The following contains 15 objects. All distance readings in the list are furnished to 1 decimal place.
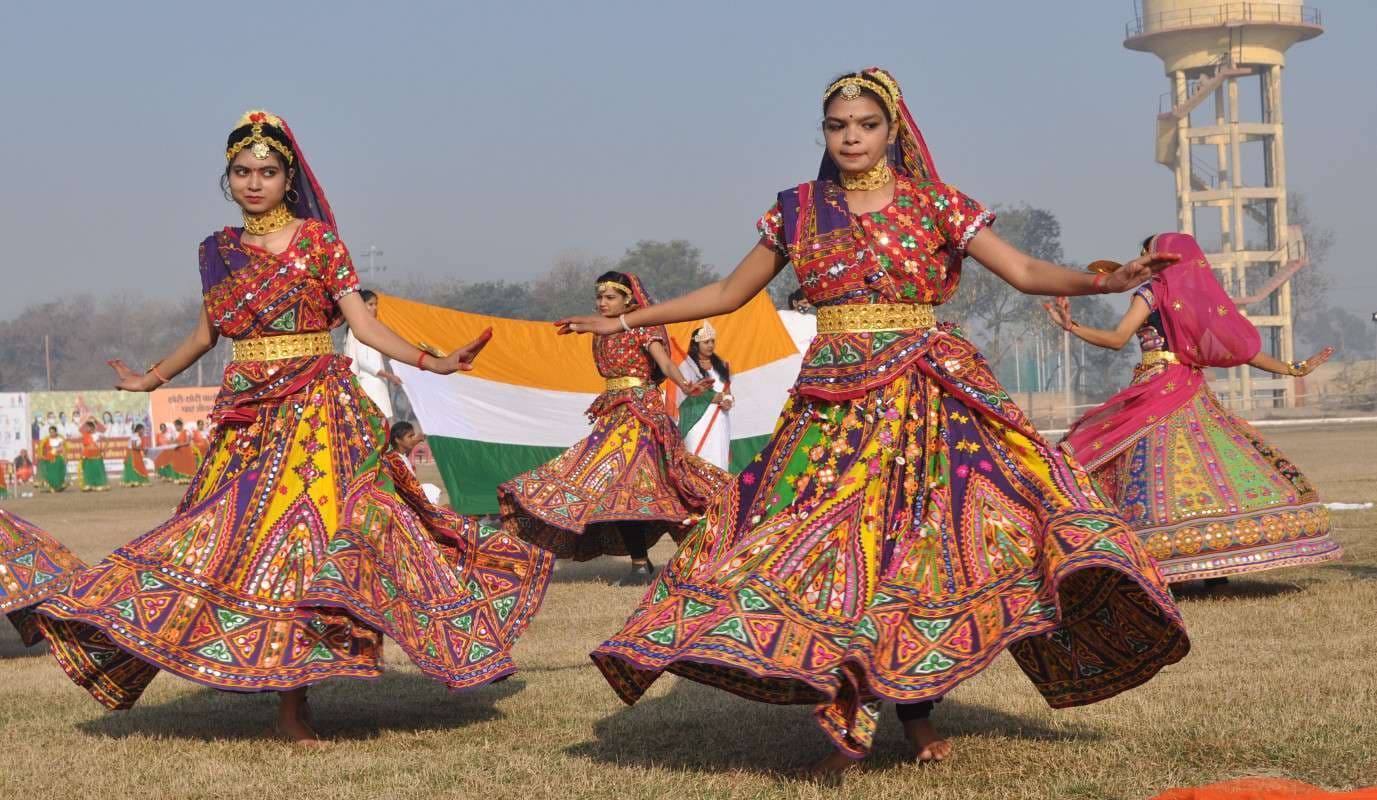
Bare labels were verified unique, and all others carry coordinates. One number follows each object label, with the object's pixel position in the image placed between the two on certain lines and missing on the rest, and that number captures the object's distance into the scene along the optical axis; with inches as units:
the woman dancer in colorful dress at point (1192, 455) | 328.5
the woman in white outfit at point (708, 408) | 473.4
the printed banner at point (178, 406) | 1533.0
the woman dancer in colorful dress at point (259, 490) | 211.2
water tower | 2571.4
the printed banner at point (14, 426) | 1386.6
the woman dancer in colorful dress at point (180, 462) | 1218.6
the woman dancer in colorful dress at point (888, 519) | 171.2
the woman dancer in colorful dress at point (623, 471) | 406.0
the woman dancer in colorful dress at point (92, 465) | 1124.5
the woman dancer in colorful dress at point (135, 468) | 1219.2
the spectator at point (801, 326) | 703.7
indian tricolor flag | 575.8
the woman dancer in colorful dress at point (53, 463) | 1142.3
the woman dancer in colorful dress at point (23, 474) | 1184.5
